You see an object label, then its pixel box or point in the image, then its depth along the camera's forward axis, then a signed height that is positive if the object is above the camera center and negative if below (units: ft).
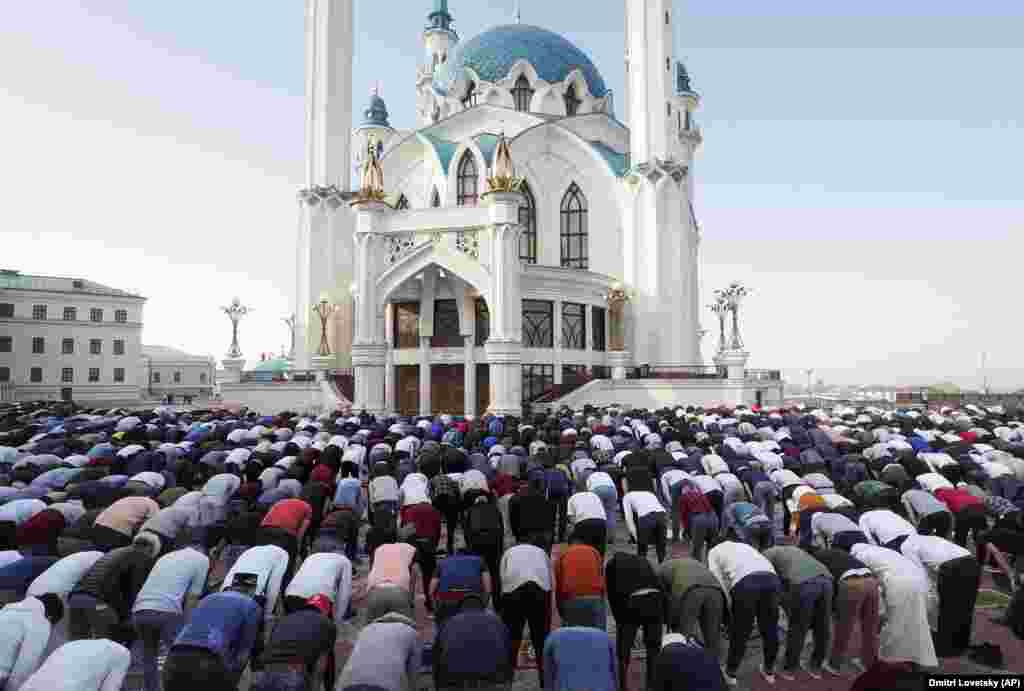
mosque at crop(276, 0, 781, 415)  93.50 +24.56
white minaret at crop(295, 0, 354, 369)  115.75 +39.05
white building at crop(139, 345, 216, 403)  228.02 +0.85
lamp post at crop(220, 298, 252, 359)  117.19 +12.35
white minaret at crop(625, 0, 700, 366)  114.11 +32.23
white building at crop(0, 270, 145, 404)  165.07 +10.38
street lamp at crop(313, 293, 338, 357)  107.86 +11.30
